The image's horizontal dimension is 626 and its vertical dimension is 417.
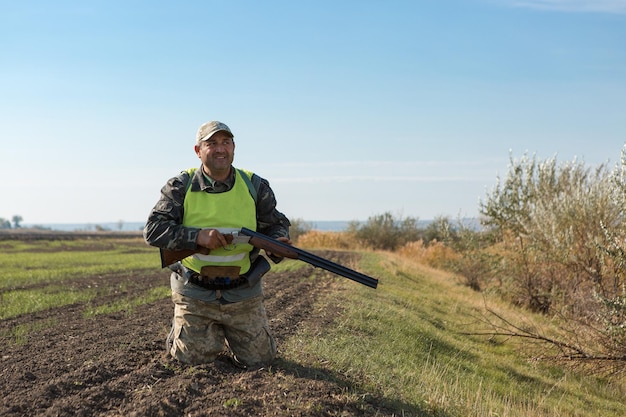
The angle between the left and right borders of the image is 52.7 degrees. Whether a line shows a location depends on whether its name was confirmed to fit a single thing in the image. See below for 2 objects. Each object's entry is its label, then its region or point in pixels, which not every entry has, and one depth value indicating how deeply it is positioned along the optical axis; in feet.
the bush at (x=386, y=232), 134.62
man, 20.27
